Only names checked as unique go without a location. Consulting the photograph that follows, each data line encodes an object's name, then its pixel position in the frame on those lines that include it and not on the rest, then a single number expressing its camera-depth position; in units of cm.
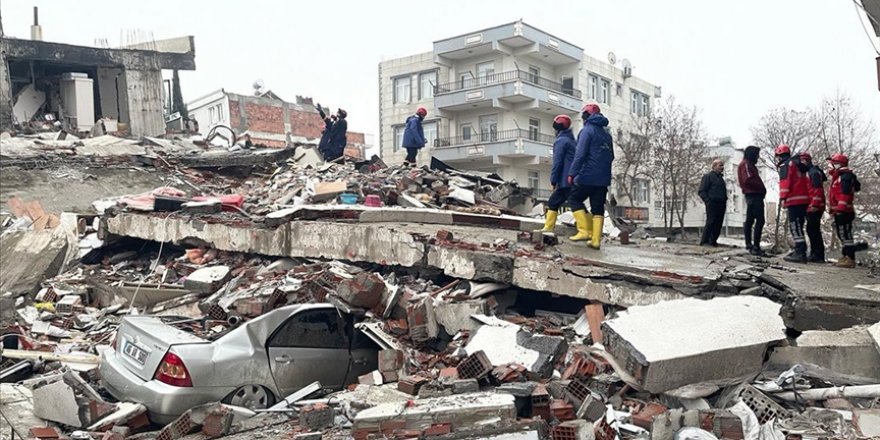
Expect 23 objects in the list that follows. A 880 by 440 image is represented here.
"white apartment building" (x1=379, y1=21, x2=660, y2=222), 3478
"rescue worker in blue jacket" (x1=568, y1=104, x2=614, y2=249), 759
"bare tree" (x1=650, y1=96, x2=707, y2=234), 3141
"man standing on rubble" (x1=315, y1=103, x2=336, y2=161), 1619
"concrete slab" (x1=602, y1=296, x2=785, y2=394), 450
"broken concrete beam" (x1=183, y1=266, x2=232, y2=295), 915
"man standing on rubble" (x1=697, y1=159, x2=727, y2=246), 954
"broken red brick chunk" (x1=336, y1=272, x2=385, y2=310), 683
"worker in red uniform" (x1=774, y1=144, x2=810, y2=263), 792
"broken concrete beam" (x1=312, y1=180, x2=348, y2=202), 1161
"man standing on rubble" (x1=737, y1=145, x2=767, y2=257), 886
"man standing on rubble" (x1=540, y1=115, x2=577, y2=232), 816
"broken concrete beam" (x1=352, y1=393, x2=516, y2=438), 420
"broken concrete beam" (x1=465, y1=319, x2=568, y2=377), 527
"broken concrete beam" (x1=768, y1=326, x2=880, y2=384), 443
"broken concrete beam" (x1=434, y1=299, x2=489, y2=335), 668
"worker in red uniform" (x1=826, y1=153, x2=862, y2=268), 749
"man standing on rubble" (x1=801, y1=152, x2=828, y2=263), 784
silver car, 552
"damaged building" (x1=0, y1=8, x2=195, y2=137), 2553
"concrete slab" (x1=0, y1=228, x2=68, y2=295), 1080
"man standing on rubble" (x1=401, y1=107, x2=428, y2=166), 1459
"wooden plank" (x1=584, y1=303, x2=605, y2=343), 593
